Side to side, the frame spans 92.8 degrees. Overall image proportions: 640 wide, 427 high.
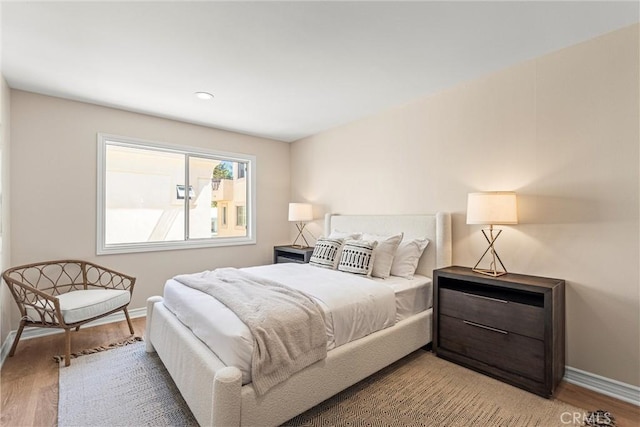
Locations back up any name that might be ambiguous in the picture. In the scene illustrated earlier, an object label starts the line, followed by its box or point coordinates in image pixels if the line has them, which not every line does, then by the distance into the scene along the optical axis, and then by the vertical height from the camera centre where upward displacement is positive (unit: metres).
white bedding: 1.63 -0.65
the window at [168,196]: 3.61 +0.25
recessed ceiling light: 3.08 +1.23
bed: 1.51 -0.95
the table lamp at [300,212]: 4.39 +0.04
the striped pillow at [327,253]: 3.20 -0.41
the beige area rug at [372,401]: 1.82 -1.23
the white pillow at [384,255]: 2.94 -0.39
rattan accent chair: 2.52 -0.76
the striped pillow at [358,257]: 2.91 -0.42
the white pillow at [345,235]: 3.47 -0.24
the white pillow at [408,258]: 3.01 -0.43
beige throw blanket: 1.62 -0.65
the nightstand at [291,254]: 4.09 -0.56
